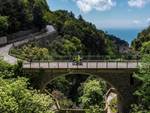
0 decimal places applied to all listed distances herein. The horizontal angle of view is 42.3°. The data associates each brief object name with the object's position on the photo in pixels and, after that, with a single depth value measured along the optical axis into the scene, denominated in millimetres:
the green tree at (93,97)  25862
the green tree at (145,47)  32884
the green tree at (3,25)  33499
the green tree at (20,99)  15444
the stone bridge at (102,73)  23705
